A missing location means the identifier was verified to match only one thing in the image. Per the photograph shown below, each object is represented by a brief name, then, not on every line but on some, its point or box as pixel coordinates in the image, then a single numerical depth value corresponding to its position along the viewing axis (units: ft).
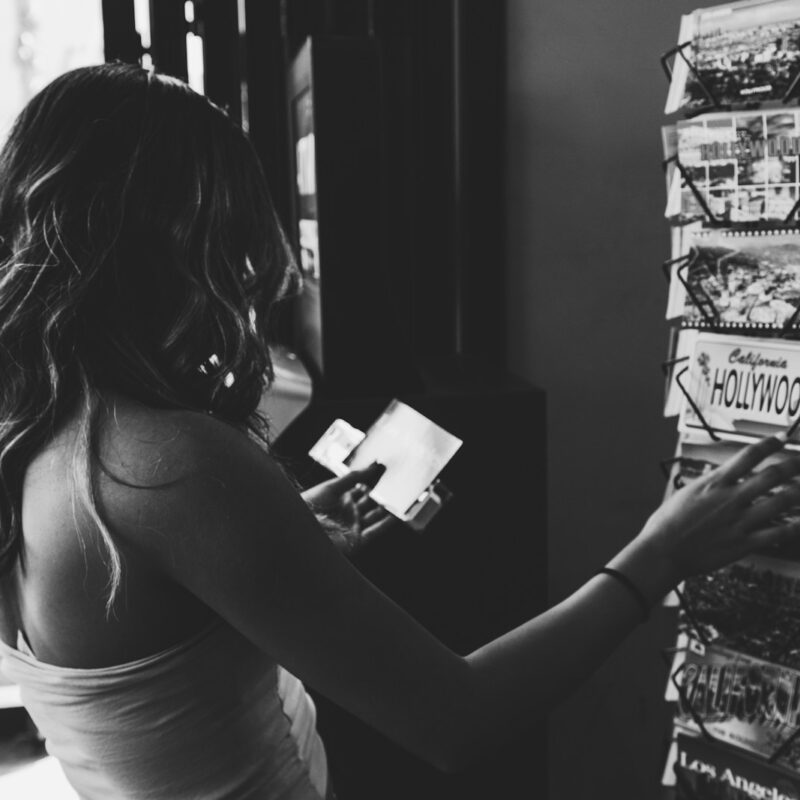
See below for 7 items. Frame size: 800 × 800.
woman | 2.43
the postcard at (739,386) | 3.38
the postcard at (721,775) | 3.56
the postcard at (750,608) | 3.48
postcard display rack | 3.34
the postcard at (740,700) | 3.50
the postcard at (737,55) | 3.25
